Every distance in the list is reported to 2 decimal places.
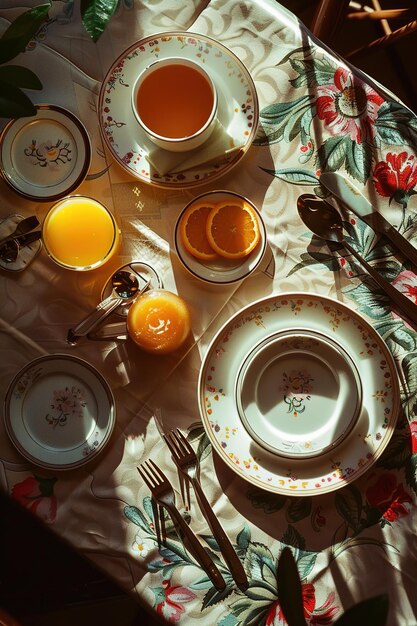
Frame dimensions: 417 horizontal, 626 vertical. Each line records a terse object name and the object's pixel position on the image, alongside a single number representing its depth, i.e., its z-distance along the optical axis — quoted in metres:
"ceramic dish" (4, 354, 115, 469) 1.11
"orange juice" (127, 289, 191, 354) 1.10
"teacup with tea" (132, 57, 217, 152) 1.08
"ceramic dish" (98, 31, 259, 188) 1.14
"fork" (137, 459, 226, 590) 1.07
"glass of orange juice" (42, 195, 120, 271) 1.15
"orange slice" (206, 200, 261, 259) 1.11
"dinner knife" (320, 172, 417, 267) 1.10
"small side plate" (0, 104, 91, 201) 1.17
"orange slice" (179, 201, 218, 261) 1.13
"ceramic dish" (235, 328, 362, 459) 1.06
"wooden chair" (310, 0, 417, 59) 1.25
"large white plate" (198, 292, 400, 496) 1.06
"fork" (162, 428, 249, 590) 1.07
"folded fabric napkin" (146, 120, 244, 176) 1.13
